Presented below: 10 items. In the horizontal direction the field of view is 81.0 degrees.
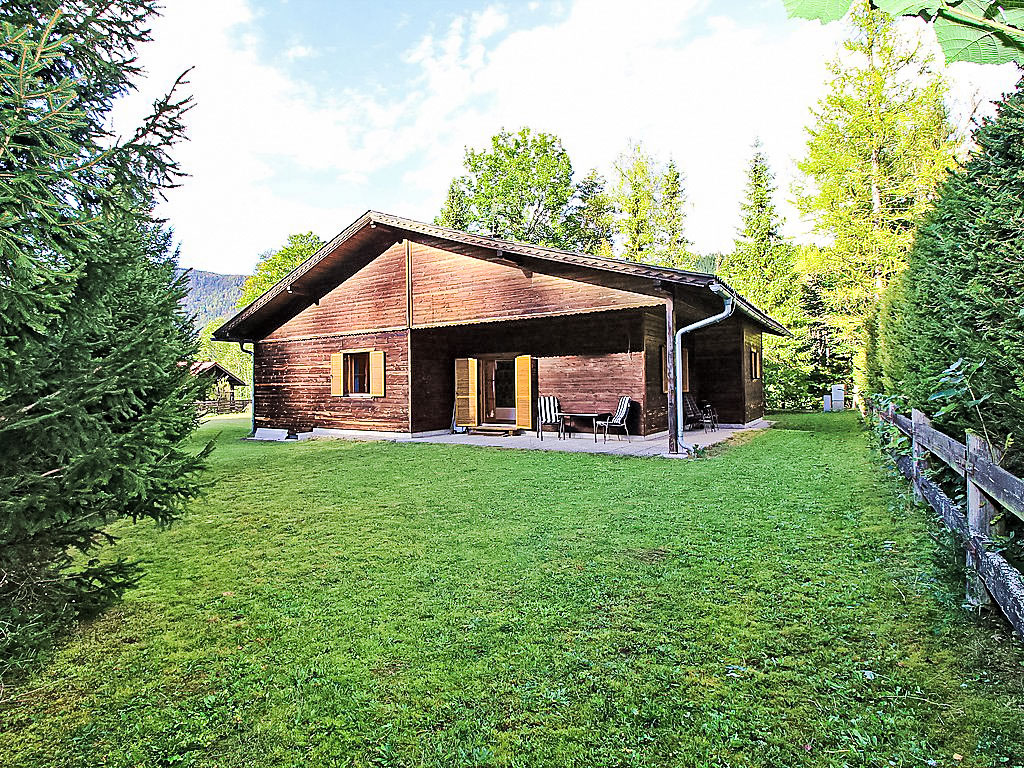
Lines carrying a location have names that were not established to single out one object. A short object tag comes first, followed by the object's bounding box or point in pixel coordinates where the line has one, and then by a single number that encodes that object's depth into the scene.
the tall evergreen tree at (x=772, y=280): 20.67
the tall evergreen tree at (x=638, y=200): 23.70
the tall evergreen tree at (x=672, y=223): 23.83
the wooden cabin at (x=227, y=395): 29.47
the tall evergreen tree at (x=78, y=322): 2.48
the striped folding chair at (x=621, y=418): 11.49
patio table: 11.98
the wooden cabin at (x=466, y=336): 11.30
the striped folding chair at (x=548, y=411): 12.84
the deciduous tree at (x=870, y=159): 16.59
